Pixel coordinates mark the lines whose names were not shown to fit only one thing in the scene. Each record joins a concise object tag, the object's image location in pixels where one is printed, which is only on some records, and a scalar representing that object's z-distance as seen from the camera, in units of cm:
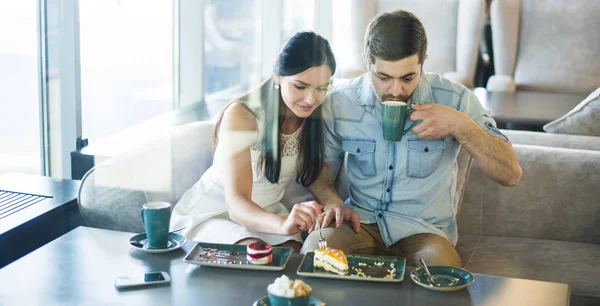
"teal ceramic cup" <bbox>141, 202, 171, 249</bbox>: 130
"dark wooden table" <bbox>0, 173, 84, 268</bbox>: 156
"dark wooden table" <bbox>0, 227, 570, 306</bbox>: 112
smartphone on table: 115
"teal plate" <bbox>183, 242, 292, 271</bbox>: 124
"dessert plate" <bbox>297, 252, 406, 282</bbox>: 120
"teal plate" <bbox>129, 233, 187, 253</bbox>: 131
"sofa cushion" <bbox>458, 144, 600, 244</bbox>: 185
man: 156
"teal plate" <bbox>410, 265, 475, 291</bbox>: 116
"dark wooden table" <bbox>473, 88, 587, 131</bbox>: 262
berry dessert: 125
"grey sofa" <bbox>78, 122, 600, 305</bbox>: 174
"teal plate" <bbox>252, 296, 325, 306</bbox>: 106
